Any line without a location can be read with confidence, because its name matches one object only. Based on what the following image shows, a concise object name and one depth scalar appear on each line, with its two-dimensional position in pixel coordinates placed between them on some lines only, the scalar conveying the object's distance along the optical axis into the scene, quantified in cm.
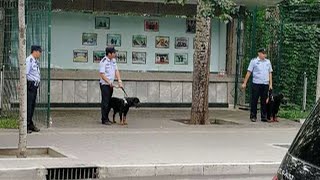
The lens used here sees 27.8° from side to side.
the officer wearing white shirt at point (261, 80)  1662
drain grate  961
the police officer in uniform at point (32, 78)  1304
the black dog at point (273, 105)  1667
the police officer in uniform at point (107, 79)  1483
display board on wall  1795
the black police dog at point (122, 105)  1480
